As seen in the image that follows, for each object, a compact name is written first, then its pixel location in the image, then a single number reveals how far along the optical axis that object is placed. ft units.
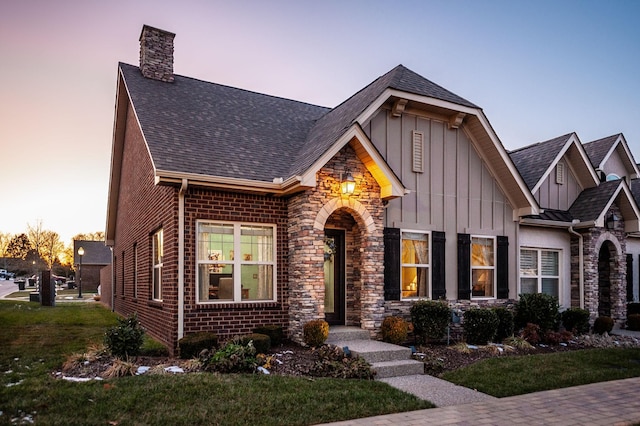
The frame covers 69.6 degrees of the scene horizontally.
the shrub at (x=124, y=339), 25.07
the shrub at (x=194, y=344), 26.04
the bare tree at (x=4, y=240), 272.92
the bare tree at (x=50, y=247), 213.25
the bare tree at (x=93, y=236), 252.99
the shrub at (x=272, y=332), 29.96
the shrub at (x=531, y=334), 35.63
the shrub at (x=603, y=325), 42.32
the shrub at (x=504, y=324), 35.99
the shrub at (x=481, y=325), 34.30
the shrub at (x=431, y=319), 33.22
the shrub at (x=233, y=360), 23.26
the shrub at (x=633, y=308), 48.93
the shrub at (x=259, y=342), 26.91
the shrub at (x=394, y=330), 31.48
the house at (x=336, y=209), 30.30
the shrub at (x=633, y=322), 45.39
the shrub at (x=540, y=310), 38.34
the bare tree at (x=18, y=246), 253.90
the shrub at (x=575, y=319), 40.57
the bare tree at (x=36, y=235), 207.10
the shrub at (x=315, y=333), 28.81
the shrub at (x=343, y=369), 23.93
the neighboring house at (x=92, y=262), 148.77
